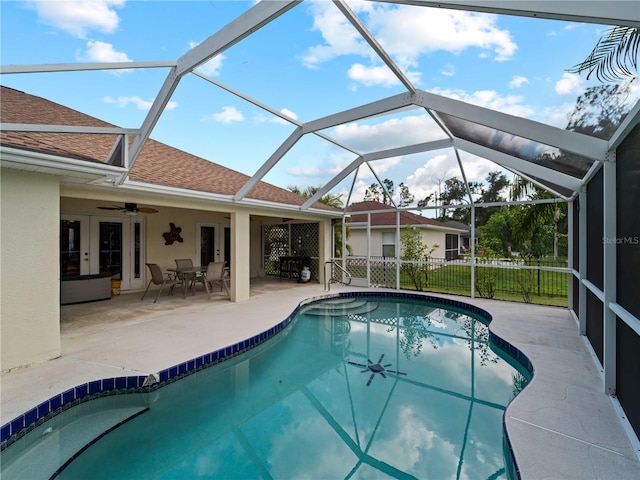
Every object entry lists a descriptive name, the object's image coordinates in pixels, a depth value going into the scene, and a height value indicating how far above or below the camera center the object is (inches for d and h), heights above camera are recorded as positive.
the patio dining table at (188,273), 345.7 -37.0
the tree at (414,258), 430.3 -22.4
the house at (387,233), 682.8 +20.3
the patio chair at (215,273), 349.7 -35.3
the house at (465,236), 1093.8 +22.3
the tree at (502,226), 847.1 +42.6
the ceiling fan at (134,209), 328.8 +33.7
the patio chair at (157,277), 324.5 -36.1
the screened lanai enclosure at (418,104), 118.8 +88.3
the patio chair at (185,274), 367.2 -37.9
